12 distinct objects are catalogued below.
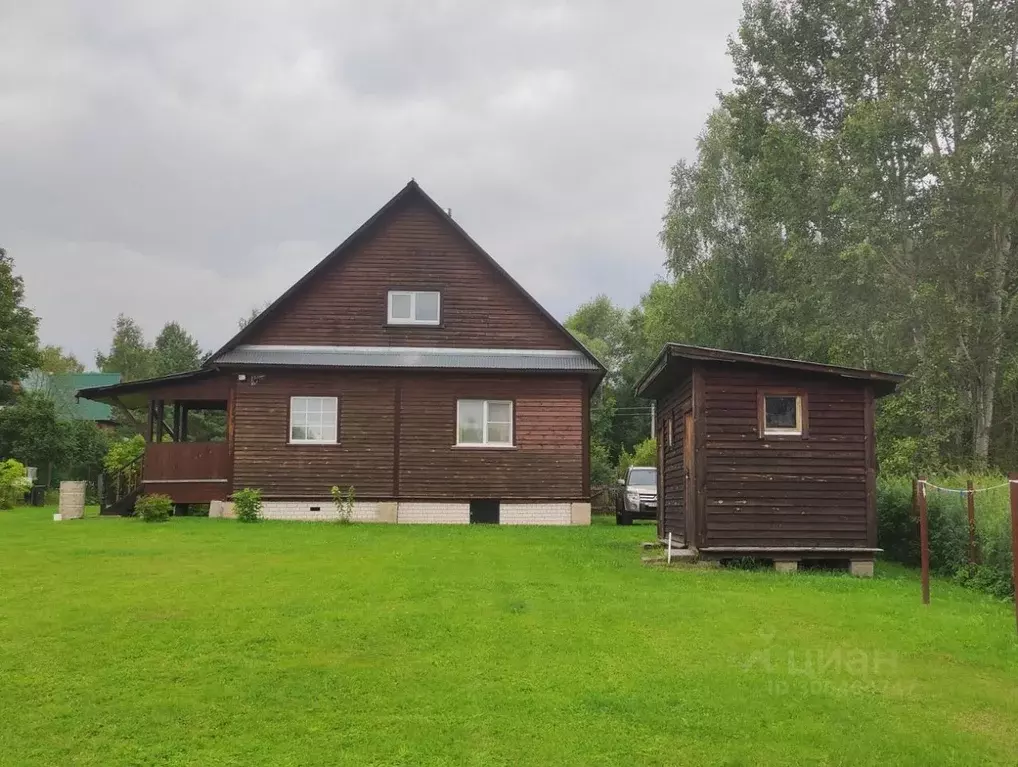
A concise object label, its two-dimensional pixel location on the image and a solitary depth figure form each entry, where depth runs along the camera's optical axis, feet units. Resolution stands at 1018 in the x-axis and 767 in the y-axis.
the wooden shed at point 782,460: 45.62
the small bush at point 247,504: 67.87
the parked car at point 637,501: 82.99
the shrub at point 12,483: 97.35
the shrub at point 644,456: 128.36
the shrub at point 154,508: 66.39
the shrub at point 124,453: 87.14
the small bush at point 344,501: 70.28
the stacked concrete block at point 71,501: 73.26
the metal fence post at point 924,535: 34.96
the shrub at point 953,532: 41.70
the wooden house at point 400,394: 72.08
